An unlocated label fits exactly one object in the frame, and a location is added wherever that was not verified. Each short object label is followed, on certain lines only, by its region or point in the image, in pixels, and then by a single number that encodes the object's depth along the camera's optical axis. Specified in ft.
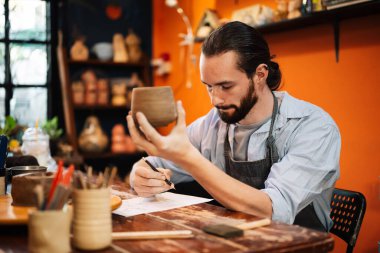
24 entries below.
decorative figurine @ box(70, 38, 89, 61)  14.19
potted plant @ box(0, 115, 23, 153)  8.43
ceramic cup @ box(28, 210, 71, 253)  2.91
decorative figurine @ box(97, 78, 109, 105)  14.60
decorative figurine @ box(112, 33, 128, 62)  14.80
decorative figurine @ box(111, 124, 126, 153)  14.71
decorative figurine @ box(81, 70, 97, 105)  14.39
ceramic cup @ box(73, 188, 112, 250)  3.12
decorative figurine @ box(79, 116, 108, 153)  14.03
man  4.79
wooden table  3.25
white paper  4.50
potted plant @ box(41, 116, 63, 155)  12.63
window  13.70
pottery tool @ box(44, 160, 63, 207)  3.04
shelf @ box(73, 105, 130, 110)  14.20
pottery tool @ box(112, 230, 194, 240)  3.48
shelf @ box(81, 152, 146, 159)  14.04
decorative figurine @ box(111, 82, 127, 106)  14.76
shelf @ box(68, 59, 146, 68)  14.39
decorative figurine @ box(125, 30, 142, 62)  15.12
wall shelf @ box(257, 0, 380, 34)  8.32
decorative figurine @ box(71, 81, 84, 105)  14.17
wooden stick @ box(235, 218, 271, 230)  3.73
